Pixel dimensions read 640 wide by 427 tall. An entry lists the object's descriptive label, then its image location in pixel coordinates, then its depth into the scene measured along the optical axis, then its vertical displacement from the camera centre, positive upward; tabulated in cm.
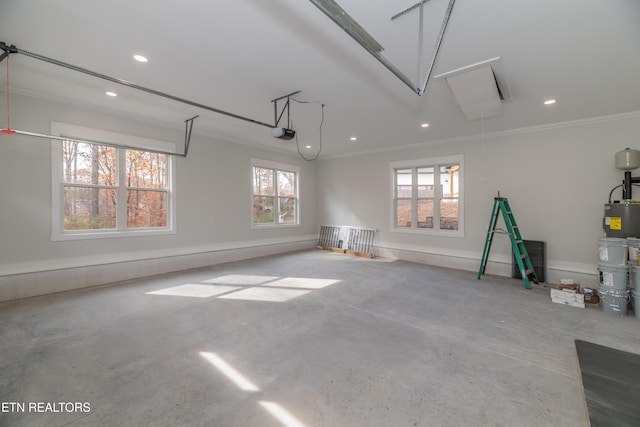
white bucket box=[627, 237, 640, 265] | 327 -49
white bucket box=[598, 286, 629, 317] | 331 -119
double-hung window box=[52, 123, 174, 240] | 414 +36
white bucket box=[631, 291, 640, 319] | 322 -118
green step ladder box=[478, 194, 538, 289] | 453 -58
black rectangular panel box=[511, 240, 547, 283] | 474 -89
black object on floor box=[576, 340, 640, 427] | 170 -135
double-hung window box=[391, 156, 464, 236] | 593 +37
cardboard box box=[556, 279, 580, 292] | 379 -115
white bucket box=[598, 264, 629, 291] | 332 -87
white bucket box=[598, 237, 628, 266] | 334 -54
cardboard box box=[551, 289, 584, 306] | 360 -122
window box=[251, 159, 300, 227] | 697 +50
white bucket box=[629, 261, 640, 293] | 322 -85
